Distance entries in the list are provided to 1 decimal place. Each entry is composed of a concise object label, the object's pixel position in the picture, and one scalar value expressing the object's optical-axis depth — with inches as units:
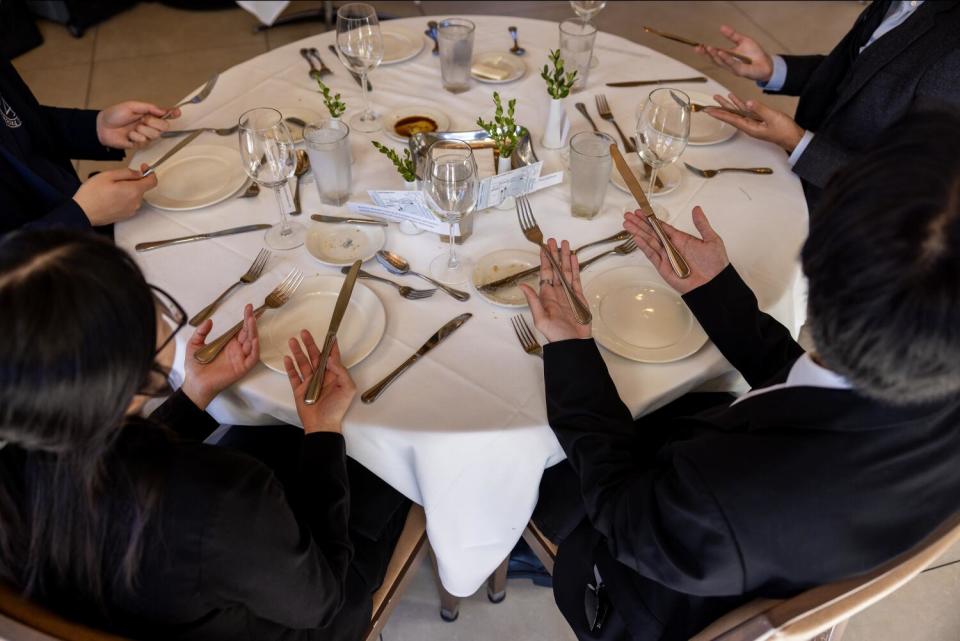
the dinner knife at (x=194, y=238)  49.7
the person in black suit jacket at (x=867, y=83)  55.1
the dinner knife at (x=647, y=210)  46.0
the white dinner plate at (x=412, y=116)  61.4
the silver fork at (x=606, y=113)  59.1
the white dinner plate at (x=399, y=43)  70.6
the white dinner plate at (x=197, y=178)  53.5
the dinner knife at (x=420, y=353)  41.2
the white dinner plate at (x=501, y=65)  66.9
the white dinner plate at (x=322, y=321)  43.3
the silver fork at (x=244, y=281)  44.6
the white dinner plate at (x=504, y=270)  46.4
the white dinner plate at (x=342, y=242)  49.3
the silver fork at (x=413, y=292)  46.8
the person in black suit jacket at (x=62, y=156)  50.1
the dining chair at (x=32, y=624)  27.6
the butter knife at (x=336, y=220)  51.7
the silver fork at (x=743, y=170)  56.4
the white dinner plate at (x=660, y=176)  55.2
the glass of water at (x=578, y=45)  64.4
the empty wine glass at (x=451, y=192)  46.3
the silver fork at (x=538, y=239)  42.9
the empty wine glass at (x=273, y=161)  49.8
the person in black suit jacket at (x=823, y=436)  25.9
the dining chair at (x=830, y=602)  28.8
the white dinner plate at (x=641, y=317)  43.8
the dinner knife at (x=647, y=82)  66.7
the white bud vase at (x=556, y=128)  57.8
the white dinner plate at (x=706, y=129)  59.9
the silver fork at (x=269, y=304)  42.0
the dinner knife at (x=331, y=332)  39.6
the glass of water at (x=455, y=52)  63.3
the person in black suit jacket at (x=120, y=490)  25.9
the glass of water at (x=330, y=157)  51.0
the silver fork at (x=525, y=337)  43.5
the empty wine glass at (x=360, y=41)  61.1
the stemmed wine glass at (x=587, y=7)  74.4
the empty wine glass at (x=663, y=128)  50.8
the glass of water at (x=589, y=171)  50.4
